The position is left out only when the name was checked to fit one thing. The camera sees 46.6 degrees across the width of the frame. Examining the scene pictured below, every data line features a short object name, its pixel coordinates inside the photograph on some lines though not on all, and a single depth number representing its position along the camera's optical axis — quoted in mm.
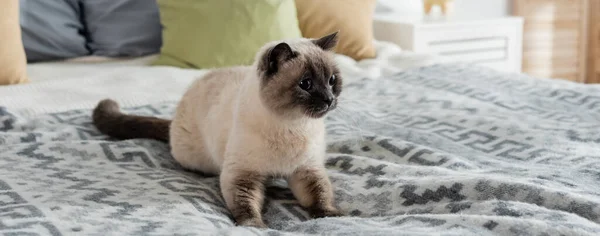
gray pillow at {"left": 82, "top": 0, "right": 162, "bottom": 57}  2586
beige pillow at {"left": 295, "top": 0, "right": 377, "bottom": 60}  2703
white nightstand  3071
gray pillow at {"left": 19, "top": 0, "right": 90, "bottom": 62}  2451
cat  1196
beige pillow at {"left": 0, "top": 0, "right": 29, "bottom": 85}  2184
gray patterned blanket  1065
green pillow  2436
